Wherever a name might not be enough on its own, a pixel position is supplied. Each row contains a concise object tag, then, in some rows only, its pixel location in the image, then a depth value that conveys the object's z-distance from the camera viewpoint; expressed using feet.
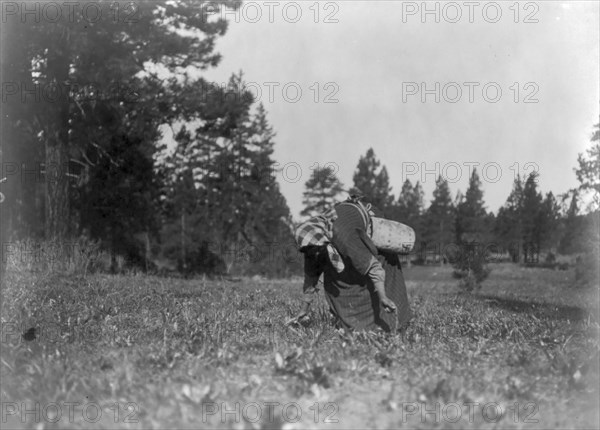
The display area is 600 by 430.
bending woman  18.98
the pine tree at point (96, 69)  49.70
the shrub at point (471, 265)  58.59
